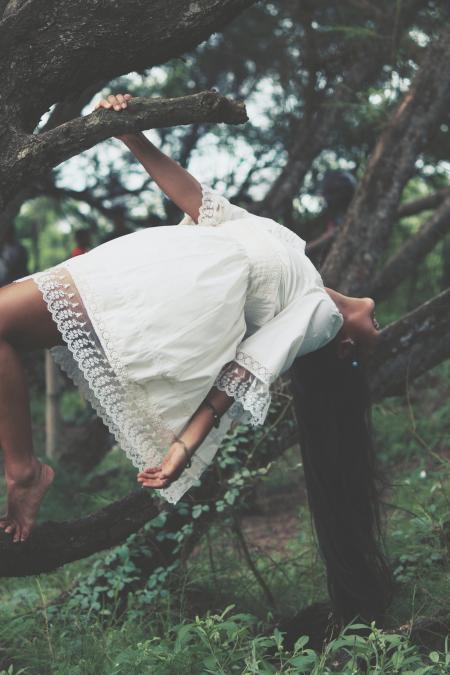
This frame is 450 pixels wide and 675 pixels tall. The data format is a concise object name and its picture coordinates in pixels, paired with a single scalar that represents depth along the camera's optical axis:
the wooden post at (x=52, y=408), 7.96
